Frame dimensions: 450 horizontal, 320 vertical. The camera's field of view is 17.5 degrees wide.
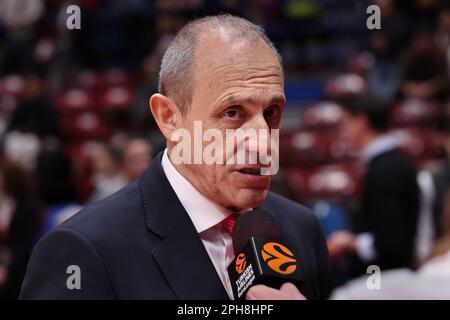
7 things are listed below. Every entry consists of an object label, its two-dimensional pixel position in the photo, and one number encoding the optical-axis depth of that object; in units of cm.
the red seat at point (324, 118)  1393
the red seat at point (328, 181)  978
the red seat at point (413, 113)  1348
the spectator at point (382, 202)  793
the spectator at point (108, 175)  1058
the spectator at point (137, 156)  847
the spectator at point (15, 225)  860
